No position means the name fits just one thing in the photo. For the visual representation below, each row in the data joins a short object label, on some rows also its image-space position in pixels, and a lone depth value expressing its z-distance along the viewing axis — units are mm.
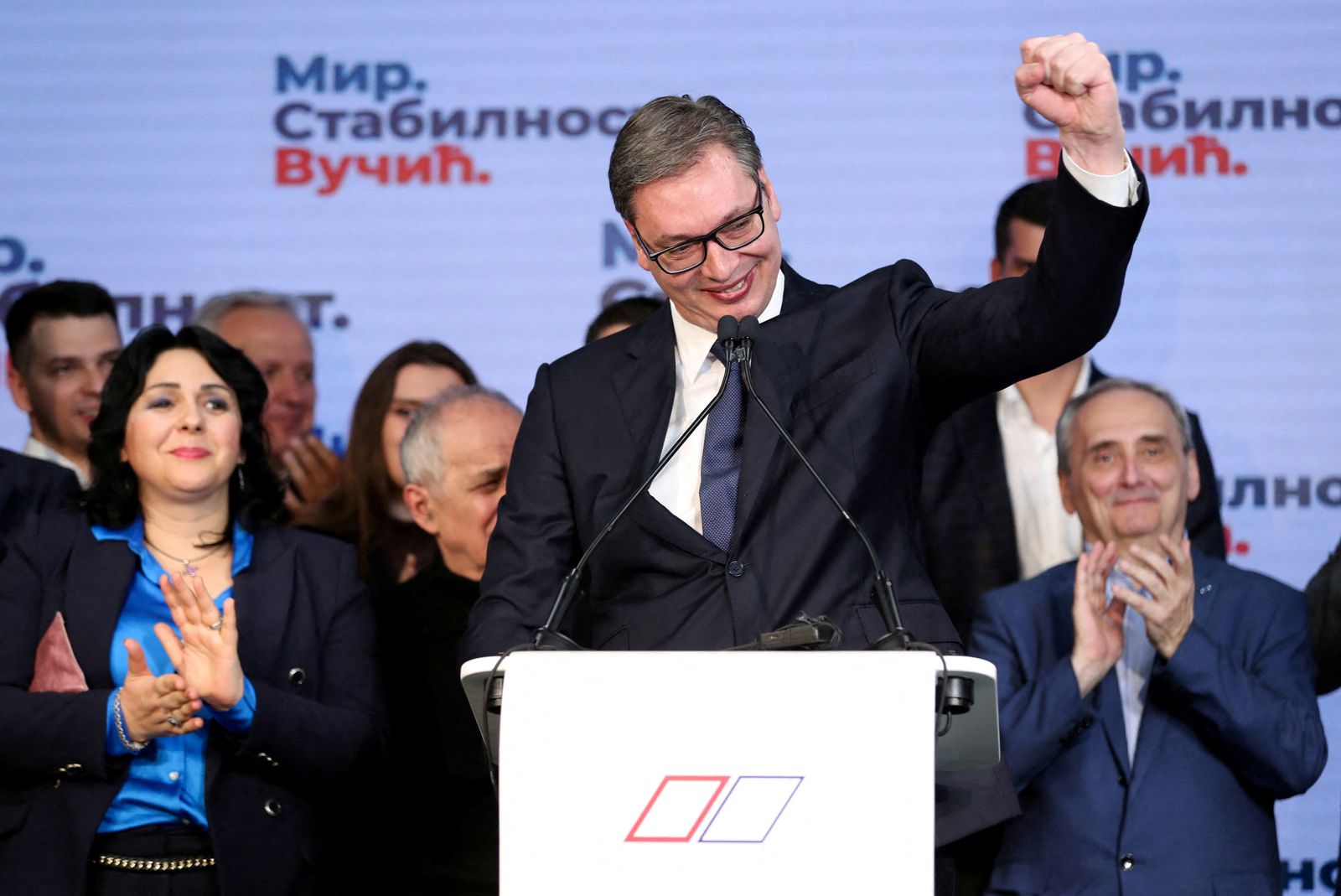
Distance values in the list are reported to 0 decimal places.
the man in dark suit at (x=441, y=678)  6836
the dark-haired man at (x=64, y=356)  8836
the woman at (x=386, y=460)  8562
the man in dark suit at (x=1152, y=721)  6590
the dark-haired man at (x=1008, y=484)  8078
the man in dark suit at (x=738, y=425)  4430
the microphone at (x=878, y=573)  3746
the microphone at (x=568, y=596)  3920
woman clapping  5937
